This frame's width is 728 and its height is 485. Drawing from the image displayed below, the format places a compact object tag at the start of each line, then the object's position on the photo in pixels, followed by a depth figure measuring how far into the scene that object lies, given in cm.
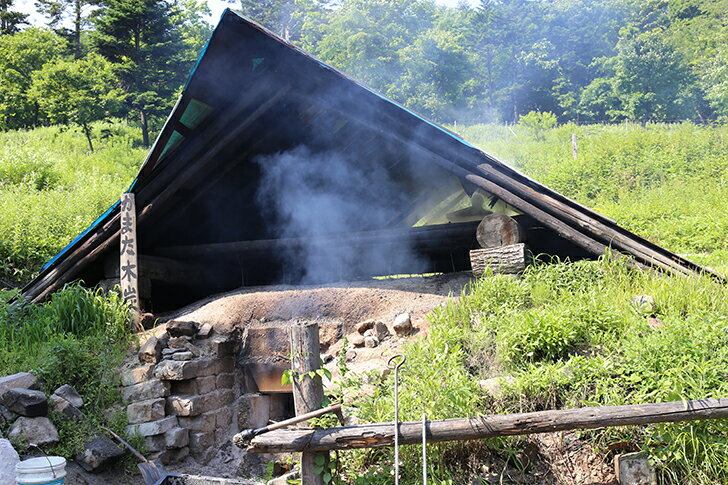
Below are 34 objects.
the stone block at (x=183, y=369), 561
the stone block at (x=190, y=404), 558
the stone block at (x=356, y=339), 560
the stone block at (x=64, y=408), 521
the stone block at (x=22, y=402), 500
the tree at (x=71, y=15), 3812
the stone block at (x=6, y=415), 493
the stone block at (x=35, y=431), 486
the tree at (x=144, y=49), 2997
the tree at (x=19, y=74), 2655
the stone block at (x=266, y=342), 602
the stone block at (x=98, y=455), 493
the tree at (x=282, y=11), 4828
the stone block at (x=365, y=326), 576
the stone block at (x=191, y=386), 573
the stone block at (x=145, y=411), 549
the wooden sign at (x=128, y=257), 668
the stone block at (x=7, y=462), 432
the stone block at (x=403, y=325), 547
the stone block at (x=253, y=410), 608
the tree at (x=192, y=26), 3391
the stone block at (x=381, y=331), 559
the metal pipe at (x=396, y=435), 331
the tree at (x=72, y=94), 2406
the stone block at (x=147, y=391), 561
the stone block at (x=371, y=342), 551
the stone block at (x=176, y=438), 544
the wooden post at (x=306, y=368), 390
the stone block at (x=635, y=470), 362
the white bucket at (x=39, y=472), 392
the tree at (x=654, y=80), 3269
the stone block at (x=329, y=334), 601
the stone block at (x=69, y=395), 536
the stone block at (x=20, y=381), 517
